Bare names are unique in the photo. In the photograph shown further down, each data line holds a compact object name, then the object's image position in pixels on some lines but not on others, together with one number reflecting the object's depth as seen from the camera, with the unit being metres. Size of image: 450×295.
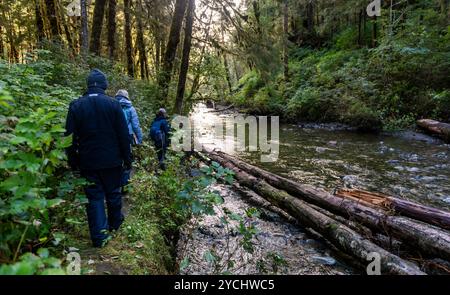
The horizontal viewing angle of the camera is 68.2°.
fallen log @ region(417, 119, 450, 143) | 14.12
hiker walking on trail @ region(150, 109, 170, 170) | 8.78
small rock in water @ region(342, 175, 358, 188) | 8.93
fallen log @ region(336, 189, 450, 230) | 5.24
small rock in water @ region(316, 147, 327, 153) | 13.45
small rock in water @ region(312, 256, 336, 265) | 5.22
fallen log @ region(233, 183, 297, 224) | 7.12
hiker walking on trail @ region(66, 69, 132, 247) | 4.07
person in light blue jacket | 6.56
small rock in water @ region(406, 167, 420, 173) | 10.14
